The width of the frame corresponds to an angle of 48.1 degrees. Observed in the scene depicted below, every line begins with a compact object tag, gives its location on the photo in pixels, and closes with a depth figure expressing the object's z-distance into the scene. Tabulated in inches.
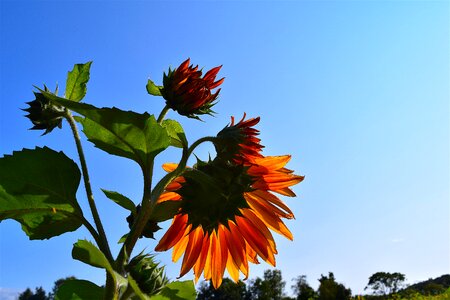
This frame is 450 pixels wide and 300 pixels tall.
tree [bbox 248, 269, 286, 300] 1596.0
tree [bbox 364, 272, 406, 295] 1993.1
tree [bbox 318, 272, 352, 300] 1099.9
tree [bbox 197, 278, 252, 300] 1870.1
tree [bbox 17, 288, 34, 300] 2559.1
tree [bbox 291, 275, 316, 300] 1727.9
